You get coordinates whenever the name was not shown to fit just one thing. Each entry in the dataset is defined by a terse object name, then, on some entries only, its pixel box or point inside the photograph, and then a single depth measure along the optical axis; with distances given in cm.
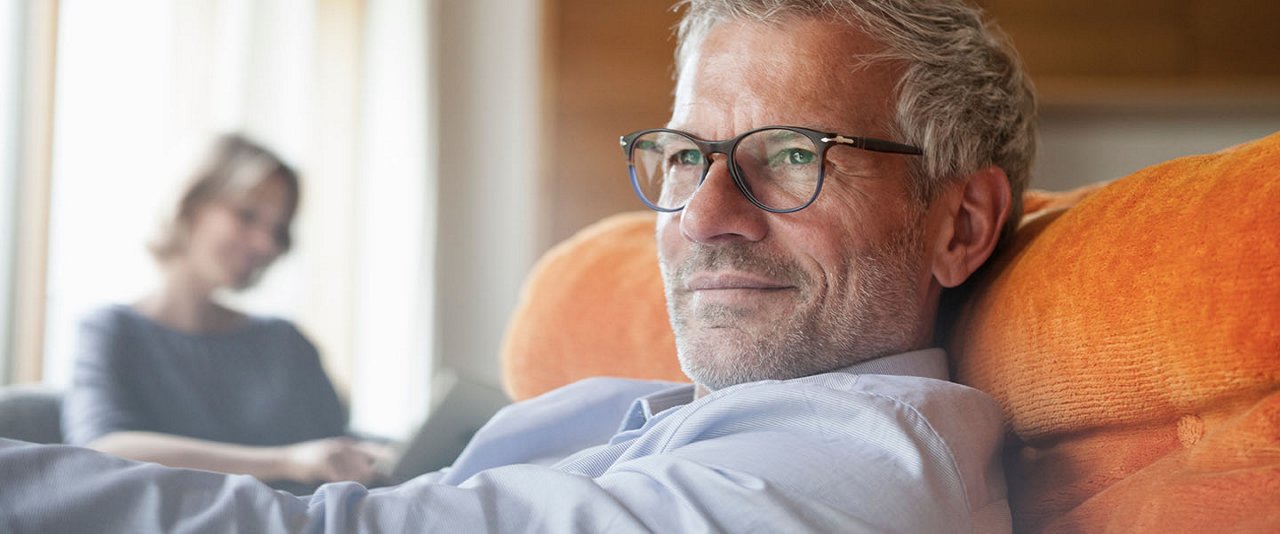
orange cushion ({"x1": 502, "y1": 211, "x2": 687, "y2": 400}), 136
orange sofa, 70
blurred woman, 241
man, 70
